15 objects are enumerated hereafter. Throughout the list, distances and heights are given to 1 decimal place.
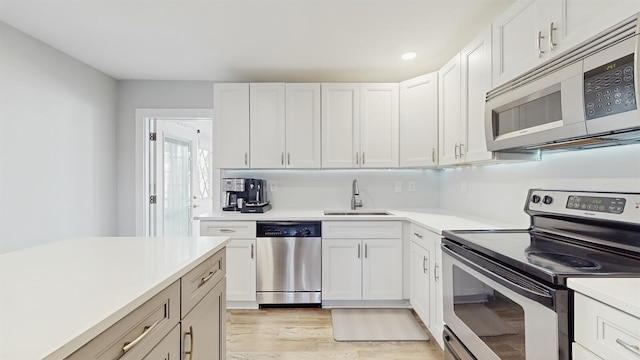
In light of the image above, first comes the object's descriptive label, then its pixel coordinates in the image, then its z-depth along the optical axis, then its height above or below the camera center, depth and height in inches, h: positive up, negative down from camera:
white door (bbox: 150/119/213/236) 142.2 +2.0
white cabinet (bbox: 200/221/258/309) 112.0 -26.8
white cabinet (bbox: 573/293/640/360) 30.1 -16.1
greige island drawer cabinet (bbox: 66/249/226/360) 30.6 -18.4
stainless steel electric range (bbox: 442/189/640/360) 39.1 -13.1
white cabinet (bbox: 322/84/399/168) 123.2 +22.7
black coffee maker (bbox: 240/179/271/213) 117.3 -6.6
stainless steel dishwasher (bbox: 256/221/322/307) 112.3 -29.5
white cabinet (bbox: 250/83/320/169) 122.9 +22.7
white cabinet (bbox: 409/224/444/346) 83.4 -29.4
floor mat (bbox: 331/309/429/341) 93.9 -47.4
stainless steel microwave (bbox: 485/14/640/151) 40.1 +13.2
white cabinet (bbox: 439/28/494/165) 78.7 +23.2
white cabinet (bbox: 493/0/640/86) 45.0 +27.1
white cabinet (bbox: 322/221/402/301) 112.1 -28.8
